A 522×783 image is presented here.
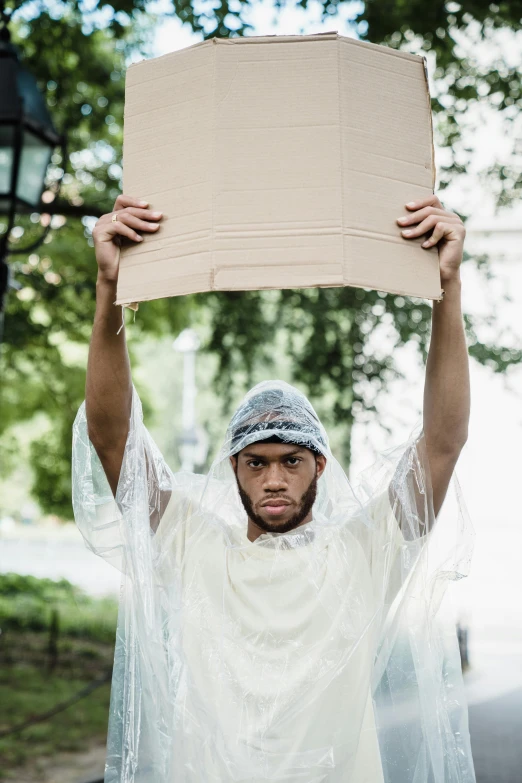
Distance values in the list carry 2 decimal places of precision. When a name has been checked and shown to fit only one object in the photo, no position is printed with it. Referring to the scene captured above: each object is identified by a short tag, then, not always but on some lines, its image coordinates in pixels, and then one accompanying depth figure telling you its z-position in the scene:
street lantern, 3.99
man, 2.09
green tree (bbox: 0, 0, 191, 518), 6.37
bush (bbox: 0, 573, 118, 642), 10.52
